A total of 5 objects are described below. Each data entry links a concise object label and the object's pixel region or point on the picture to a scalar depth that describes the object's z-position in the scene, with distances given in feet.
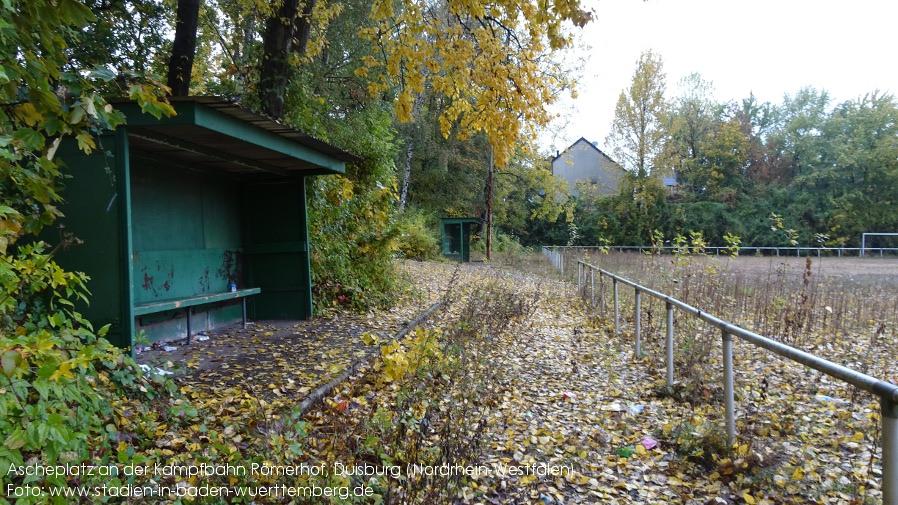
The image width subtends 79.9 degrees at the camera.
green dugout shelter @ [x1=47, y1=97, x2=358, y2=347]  15.72
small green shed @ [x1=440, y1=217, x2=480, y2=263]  83.15
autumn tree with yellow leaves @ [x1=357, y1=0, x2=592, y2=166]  23.99
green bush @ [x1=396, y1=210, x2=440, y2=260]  73.87
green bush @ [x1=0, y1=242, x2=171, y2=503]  7.47
